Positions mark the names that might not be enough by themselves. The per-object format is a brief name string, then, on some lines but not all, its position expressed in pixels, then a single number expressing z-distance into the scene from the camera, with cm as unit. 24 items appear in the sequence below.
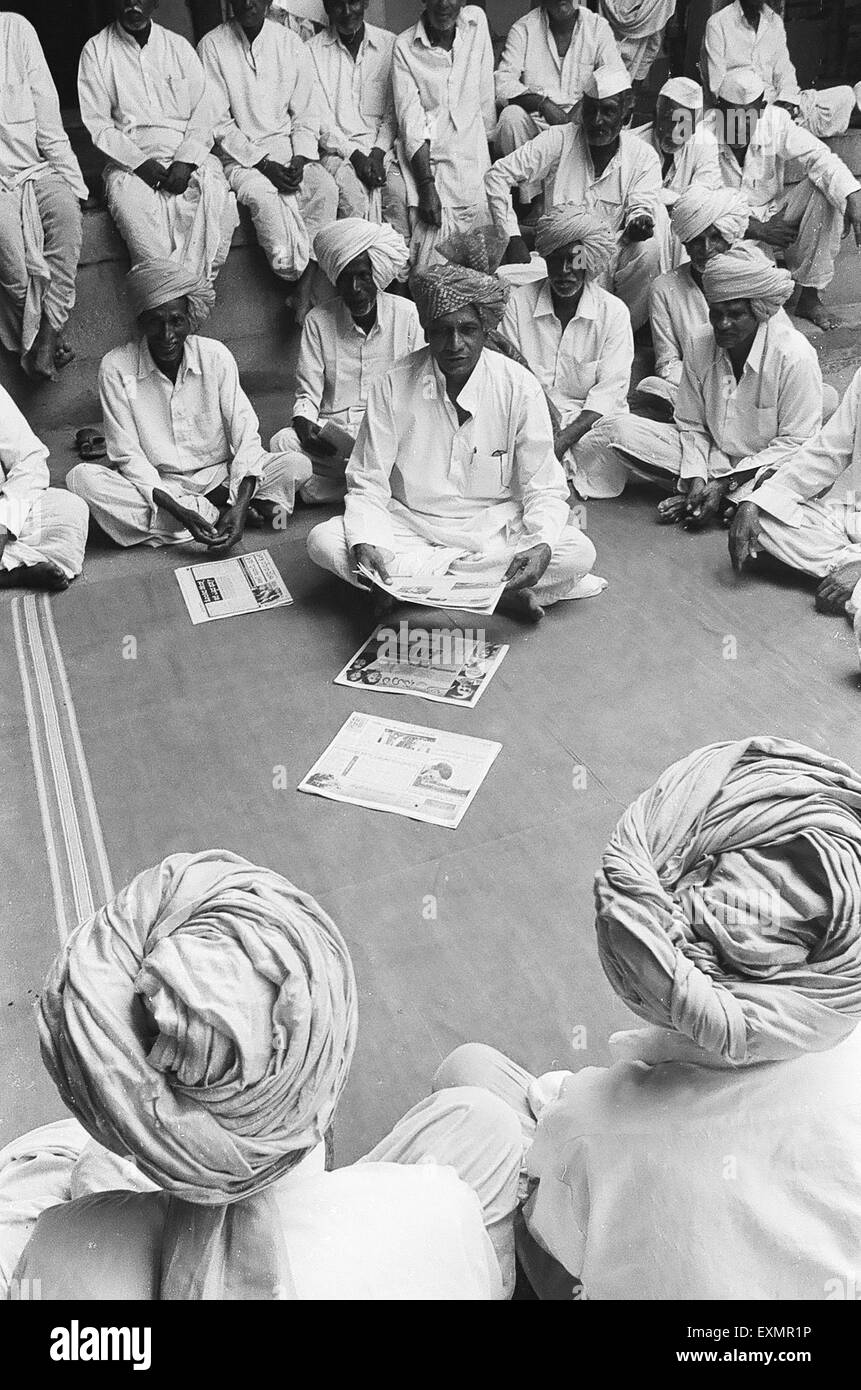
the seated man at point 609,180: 598
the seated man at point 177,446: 454
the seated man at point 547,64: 656
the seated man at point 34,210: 545
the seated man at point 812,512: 402
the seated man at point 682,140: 640
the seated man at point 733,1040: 126
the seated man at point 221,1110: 118
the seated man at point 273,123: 602
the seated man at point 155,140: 573
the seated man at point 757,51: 680
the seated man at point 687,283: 512
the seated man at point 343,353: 486
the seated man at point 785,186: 616
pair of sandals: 541
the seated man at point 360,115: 619
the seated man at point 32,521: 429
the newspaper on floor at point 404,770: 316
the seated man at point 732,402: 431
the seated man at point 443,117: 625
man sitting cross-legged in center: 394
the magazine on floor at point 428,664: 368
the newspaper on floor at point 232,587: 420
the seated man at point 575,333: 494
